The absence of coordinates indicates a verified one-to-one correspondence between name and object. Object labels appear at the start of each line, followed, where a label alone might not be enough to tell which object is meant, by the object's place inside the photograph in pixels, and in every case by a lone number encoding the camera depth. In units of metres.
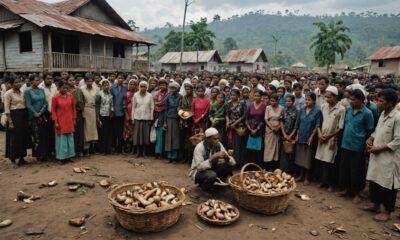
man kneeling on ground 4.75
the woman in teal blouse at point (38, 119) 6.21
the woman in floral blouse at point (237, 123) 6.18
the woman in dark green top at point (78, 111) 6.79
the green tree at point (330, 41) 40.69
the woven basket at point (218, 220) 3.94
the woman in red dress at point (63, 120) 6.21
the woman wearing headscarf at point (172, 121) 6.72
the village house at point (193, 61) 38.66
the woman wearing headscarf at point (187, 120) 6.61
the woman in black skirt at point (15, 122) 6.09
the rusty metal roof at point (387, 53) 33.53
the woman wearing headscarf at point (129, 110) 7.24
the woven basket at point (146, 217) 3.59
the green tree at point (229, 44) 75.38
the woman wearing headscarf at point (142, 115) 7.00
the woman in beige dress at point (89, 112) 6.98
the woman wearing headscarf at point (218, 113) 6.27
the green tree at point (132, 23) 59.28
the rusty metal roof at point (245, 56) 42.37
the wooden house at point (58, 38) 15.75
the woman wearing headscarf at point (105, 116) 7.15
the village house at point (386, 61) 33.62
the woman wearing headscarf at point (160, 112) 6.95
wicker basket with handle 4.18
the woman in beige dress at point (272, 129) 5.84
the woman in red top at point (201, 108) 6.42
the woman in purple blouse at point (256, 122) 5.97
